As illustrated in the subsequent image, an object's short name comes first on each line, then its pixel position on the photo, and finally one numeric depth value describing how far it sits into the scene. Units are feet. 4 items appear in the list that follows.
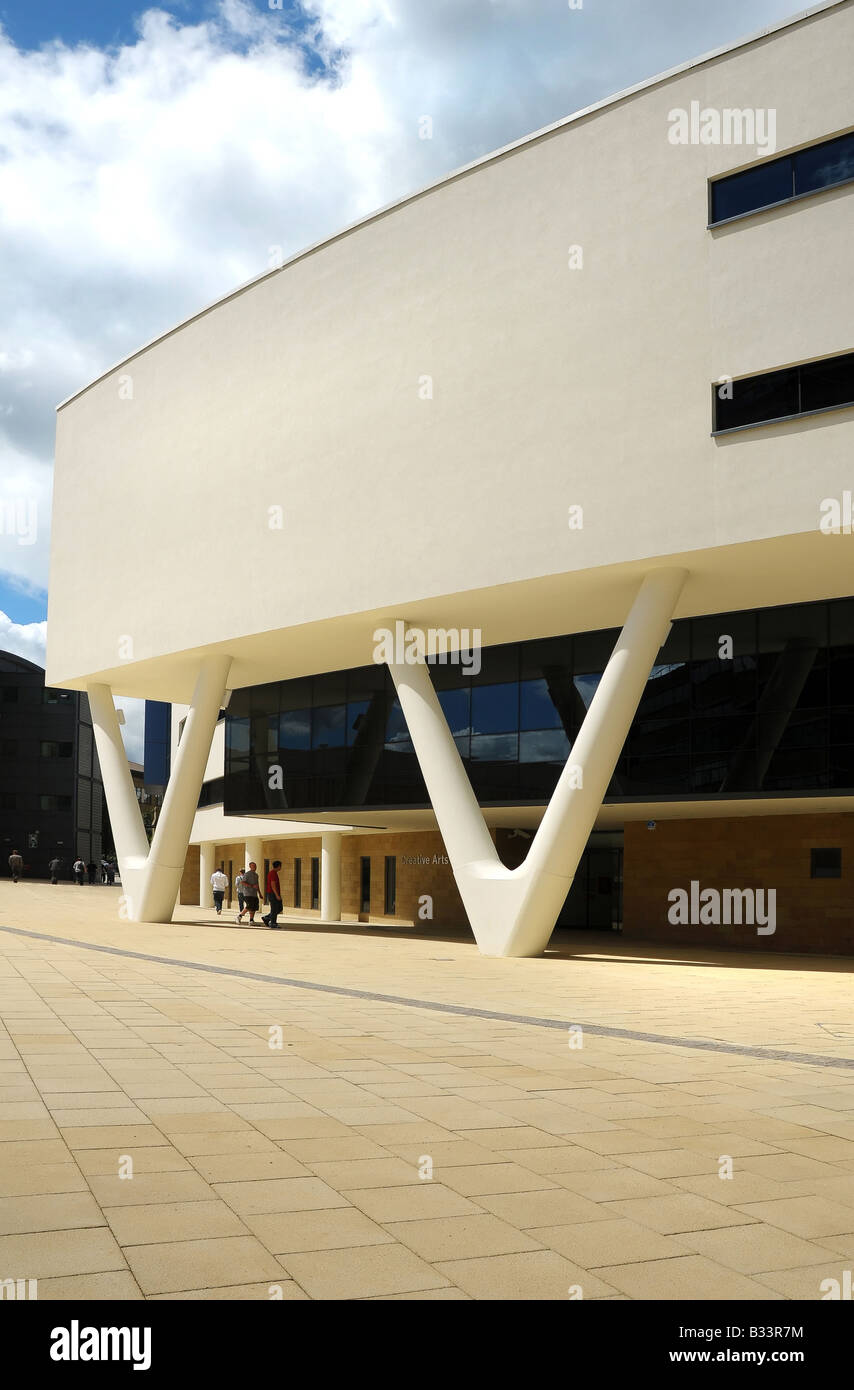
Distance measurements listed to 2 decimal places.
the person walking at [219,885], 130.11
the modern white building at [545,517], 61.82
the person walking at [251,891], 108.88
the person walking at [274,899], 97.71
